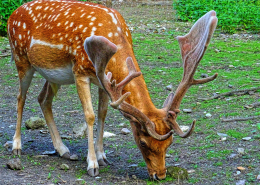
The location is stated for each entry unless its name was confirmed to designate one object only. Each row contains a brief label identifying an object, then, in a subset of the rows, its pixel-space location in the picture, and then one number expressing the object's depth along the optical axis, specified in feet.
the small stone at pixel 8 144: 38.97
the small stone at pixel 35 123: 43.78
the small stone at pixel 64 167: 33.37
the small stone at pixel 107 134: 41.64
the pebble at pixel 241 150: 34.81
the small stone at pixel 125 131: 42.09
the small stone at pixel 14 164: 32.73
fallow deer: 29.14
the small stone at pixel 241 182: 29.63
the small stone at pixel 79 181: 30.63
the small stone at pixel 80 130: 41.98
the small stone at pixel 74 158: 36.04
